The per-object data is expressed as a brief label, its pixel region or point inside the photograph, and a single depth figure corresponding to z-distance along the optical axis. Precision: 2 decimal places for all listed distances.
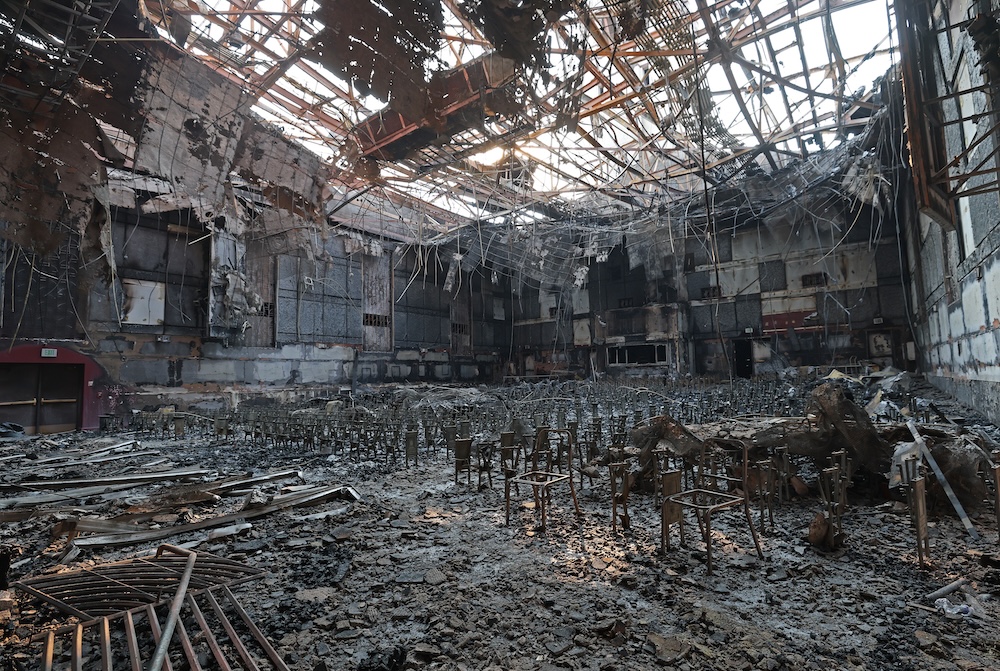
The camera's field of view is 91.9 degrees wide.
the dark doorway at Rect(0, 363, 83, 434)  15.11
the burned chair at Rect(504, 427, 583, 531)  5.17
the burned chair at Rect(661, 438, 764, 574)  4.27
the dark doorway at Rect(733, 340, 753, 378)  24.53
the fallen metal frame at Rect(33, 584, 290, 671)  2.81
